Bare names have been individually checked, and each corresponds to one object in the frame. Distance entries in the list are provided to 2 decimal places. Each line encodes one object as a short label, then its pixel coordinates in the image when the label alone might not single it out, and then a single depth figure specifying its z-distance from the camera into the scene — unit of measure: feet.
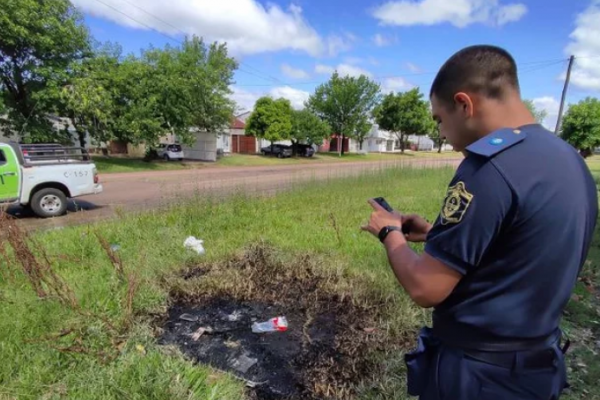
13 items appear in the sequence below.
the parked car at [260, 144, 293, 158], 114.11
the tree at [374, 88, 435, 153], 147.84
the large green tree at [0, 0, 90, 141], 49.67
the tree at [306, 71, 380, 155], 135.03
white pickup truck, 24.44
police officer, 3.36
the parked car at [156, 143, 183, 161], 83.71
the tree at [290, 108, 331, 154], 116.47
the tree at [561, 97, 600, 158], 86.34
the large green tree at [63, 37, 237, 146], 55.21
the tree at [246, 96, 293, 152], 110.11
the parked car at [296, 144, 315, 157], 120.37
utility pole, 71.67
